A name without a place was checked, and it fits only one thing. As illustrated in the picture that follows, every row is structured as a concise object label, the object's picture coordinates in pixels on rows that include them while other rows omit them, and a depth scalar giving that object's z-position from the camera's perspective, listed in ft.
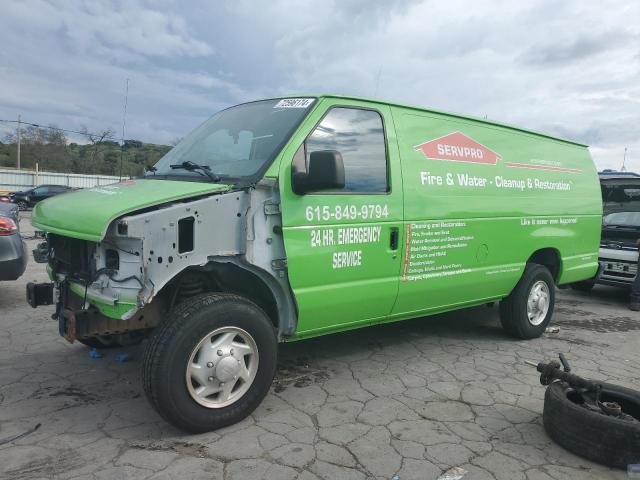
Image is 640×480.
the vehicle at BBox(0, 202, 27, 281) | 18.86
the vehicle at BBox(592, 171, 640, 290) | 26.58
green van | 10.00
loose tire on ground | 9.48
